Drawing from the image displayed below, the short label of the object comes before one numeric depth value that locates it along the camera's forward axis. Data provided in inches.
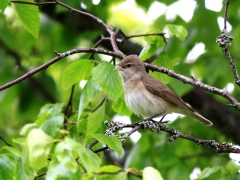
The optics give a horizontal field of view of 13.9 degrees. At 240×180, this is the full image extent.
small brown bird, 420.0
